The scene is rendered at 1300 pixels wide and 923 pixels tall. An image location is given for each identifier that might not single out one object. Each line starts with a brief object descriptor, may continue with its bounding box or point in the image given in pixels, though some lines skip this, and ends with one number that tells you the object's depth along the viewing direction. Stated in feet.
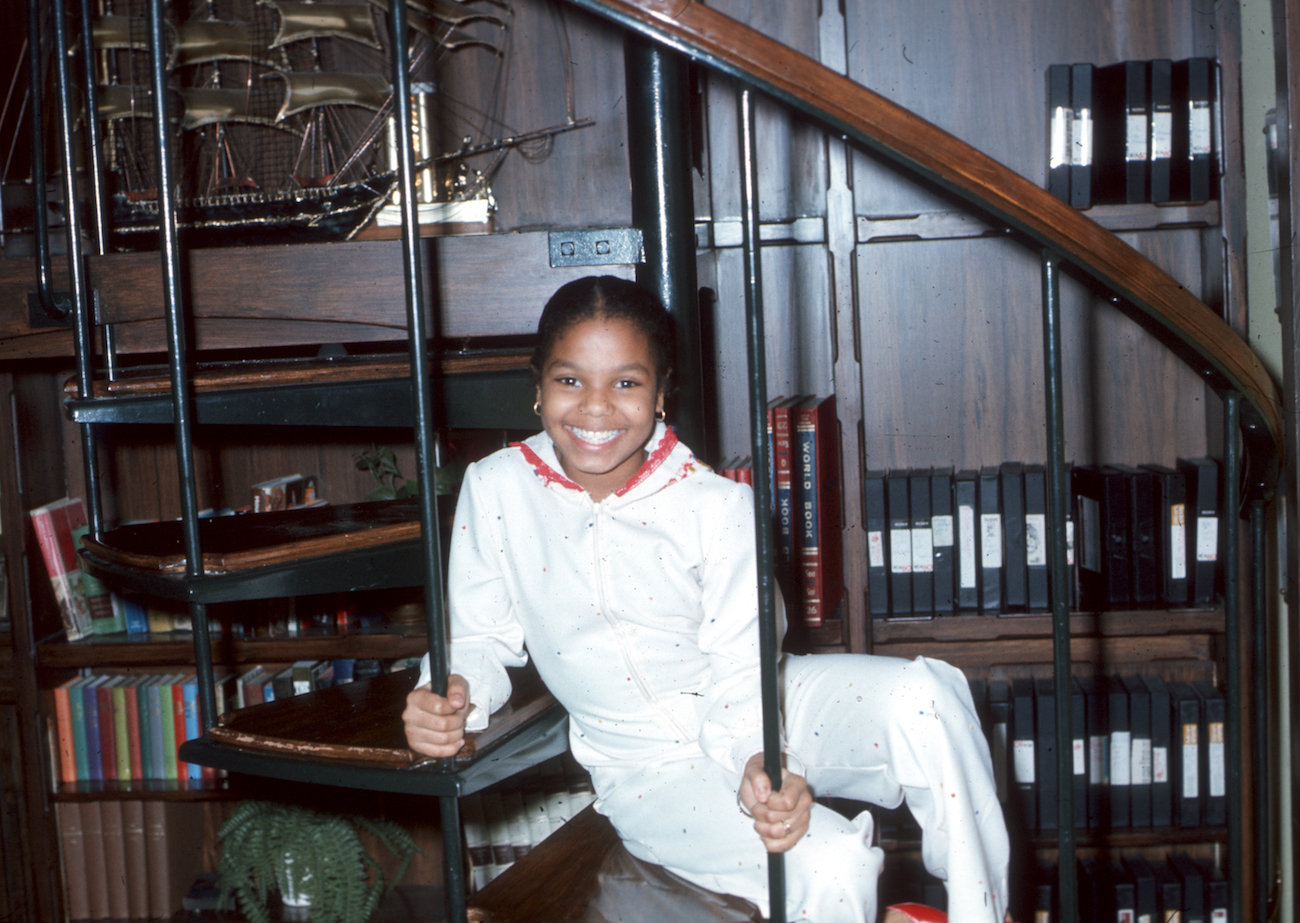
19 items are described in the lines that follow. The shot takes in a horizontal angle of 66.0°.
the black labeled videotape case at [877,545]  6.54
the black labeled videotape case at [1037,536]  6.44
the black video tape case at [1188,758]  6.34
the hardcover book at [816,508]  6.12
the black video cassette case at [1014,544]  6.46
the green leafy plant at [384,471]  7.00
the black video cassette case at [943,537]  6.49
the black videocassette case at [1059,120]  6.31
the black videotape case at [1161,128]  6.16
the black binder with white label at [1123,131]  6.21
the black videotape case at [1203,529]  6.35
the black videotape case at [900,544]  6.53
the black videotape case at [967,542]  6.48
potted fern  6.68
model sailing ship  7.08
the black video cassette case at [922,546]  6.51
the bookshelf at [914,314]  6.57
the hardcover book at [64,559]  6.80
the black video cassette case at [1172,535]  6.33
